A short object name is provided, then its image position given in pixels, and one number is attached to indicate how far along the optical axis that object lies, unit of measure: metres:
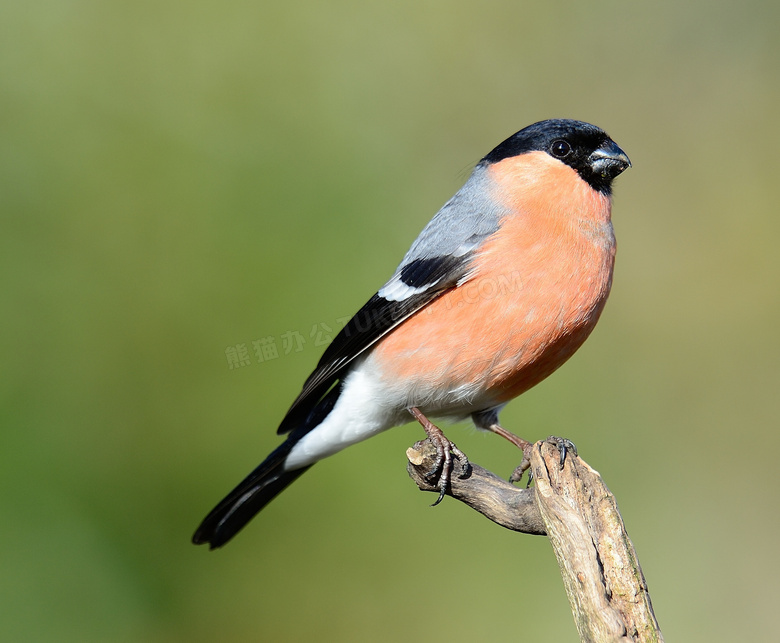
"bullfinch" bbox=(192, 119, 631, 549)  6.09
